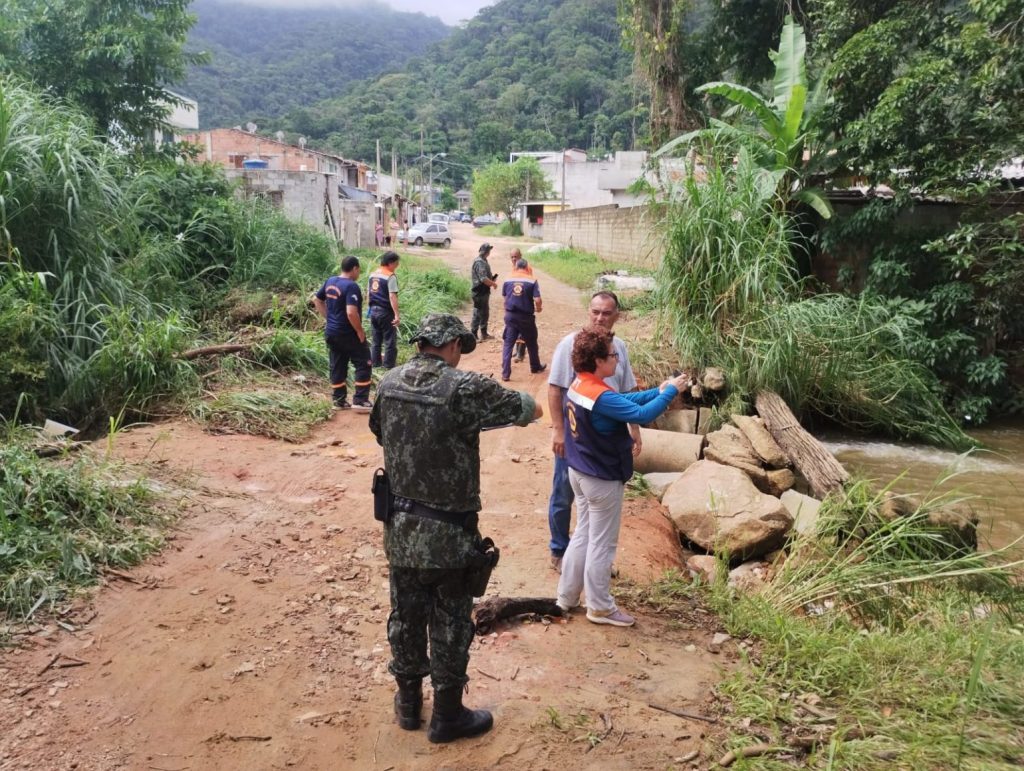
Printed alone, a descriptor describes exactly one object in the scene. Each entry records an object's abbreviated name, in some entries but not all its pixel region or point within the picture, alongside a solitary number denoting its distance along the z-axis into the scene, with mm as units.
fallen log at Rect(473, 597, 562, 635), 3793
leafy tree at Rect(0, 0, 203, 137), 11812
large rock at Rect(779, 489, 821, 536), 4693
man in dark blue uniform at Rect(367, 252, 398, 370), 8633
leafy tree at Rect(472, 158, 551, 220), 49812
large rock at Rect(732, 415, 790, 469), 6395
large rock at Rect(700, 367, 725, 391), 7527
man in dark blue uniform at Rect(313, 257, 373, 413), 7324
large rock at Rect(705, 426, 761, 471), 6180
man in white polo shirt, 4023
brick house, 40812
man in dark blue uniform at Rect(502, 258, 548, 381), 8844
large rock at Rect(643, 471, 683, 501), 6008
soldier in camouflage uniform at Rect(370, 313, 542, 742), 2840
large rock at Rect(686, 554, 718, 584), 4439
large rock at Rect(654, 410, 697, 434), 7328
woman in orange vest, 3449
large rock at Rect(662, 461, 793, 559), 4809
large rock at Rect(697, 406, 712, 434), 7395
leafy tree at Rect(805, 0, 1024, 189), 8195
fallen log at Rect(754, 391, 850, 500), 5849
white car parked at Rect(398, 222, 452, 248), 33406
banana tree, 9672
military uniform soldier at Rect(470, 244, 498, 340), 10672
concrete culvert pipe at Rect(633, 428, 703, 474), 6457
